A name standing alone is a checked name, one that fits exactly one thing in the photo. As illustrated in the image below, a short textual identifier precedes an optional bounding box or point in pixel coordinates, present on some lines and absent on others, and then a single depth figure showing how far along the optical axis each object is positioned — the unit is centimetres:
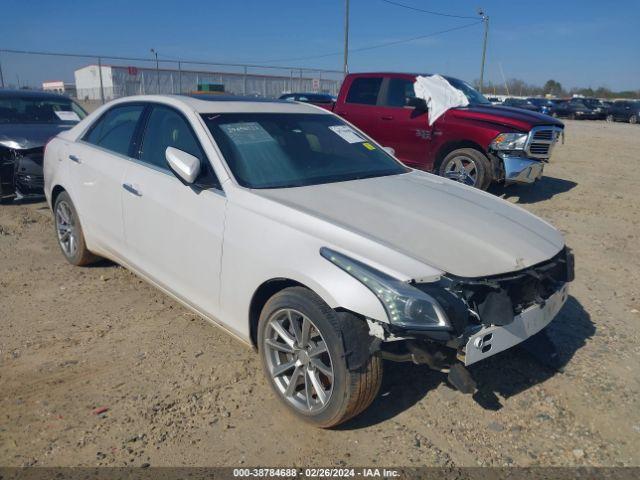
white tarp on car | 806
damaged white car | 242
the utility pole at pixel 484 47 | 4081
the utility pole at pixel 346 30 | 2527
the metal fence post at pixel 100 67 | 2207
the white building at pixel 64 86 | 3609
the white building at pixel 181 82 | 2539
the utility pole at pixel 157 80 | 2465
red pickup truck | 755
